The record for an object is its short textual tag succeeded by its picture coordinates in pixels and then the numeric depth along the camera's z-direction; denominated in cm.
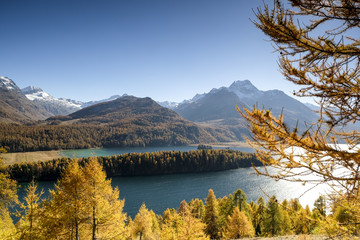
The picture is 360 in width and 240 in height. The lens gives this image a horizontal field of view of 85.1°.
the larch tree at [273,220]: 3027
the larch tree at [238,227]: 2659
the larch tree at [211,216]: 3148
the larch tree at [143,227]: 2869
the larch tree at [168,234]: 1740
